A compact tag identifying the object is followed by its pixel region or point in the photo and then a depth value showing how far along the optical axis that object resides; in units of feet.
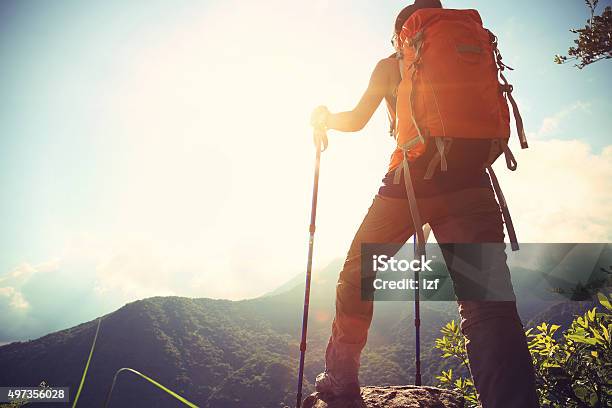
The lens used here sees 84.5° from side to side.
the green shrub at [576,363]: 7.97
